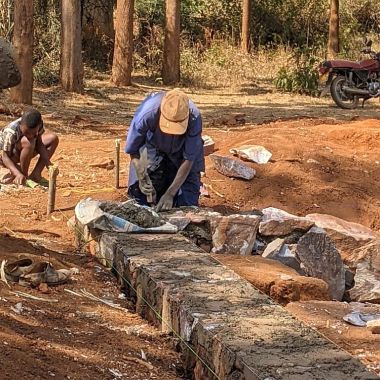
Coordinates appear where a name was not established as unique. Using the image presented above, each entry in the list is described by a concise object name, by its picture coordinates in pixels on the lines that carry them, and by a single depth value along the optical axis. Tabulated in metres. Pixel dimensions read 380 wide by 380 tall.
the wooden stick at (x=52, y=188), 10.35
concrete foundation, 5.64
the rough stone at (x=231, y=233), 9.62
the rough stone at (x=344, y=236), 10.88
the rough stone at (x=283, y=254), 9.45
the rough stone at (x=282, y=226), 10.17
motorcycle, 23.36
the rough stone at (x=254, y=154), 13.97
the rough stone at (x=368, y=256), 10.17
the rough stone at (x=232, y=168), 13.16
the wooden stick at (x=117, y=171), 11.78
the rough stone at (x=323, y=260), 9.45
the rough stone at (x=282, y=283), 7.86
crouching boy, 12.26
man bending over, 9.59
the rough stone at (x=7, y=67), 5.51
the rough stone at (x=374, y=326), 7.03
